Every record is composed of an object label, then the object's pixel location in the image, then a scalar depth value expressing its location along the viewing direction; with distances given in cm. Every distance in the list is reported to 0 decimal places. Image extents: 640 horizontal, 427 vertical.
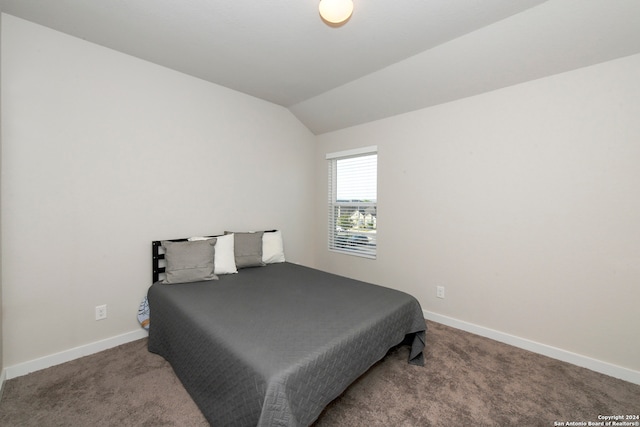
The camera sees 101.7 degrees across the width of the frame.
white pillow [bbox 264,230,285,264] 311
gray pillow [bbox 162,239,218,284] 234
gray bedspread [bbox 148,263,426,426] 119
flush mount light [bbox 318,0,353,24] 155
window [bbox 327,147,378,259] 342
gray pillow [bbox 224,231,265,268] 285
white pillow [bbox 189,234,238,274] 261
